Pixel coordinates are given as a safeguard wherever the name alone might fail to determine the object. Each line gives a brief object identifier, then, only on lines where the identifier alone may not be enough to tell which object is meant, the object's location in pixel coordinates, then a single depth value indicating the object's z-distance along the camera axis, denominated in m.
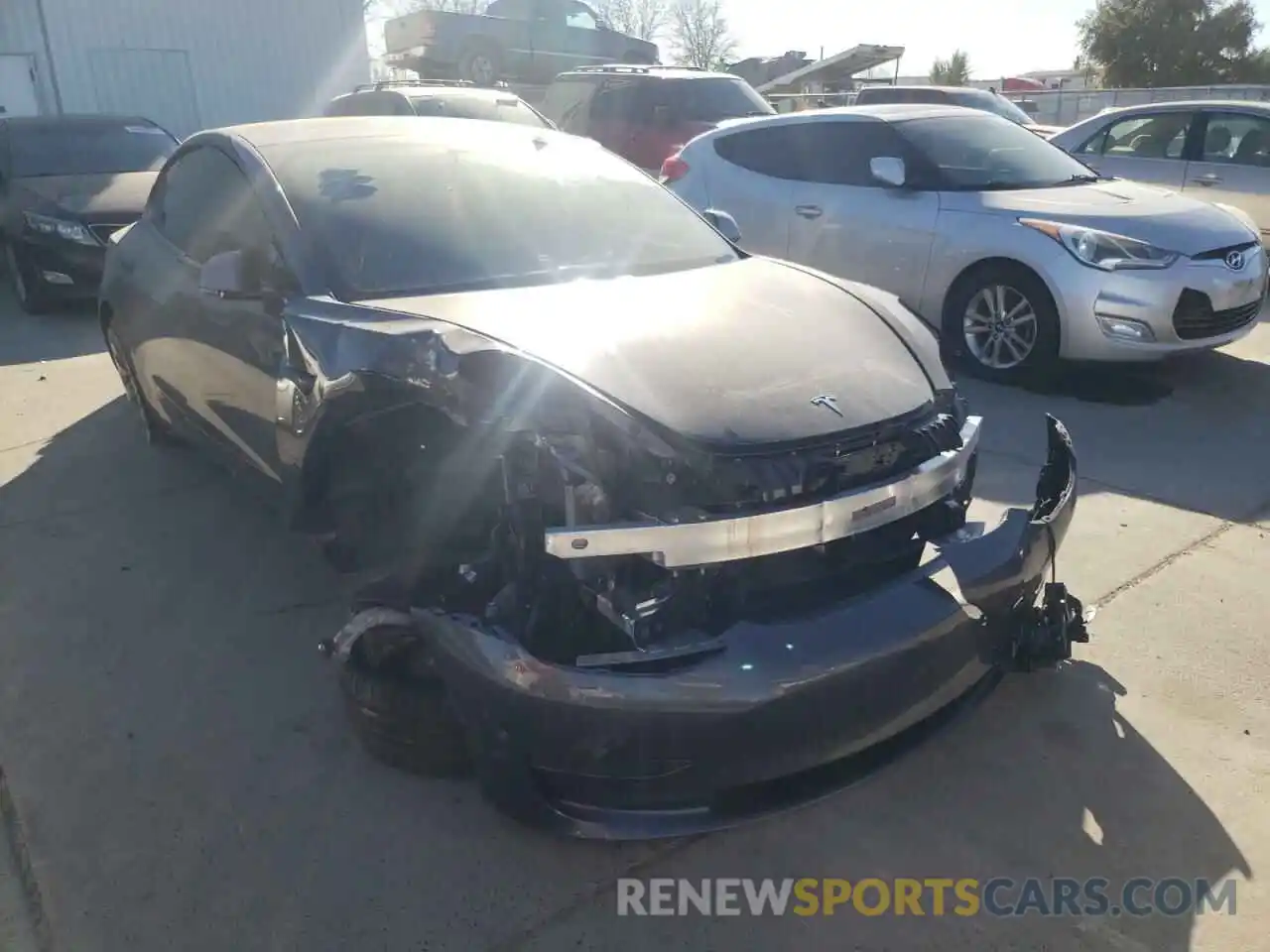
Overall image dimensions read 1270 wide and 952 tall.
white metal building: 16.47
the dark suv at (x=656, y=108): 11.90
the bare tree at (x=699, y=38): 53.34
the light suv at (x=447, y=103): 10.01
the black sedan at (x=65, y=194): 8.17
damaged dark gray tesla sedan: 2.20
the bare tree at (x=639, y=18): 54.03
